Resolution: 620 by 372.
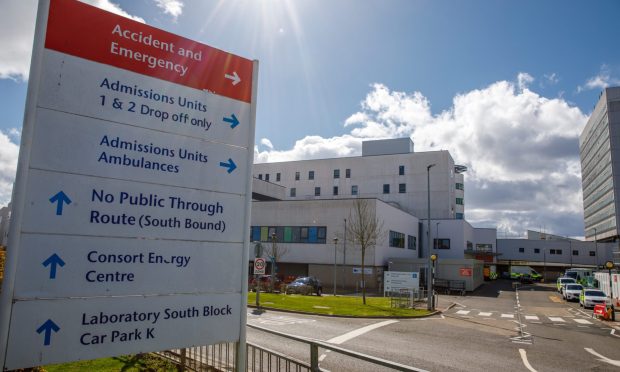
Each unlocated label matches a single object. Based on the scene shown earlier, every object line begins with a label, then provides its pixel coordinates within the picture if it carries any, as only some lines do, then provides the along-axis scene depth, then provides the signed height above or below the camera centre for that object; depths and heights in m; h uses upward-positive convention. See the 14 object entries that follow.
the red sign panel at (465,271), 48.84 -1.92
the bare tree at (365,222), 46.75 +3.17
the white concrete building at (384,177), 72.31 +12.95
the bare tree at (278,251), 51.83 -0.45
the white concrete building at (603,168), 88.94 +21.07
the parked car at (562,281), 49.02 -2.62
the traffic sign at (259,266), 22.02 -1.00
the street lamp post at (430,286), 26.42 -2.04
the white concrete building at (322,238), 49.25 +1.31
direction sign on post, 3.60 +0.44
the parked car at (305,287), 36.03 -3.23
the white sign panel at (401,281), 29.73 -2.02
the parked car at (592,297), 30.14 -2.70
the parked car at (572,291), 37.69 -2.91
